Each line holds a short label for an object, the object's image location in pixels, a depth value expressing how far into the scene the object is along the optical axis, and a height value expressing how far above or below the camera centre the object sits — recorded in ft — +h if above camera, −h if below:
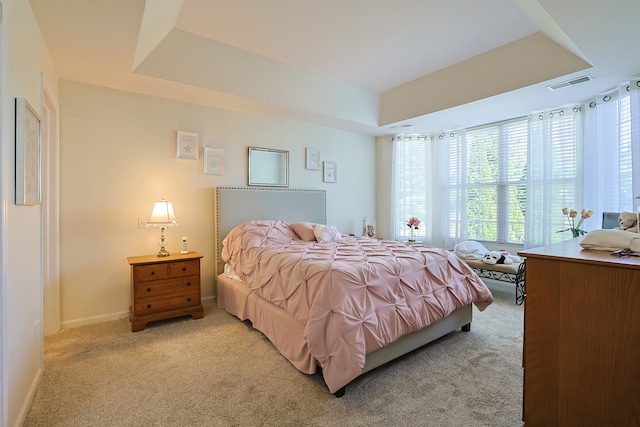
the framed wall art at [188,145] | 11.21 +2.54
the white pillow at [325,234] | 11.56 -0.97
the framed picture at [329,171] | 15.43 +2.06
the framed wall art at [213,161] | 11.79 +2.00
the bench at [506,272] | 11.56 -2.54
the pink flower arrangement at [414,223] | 16.02 -0.73
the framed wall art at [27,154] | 5.19 +1.09
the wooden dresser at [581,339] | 3.67 -1.77
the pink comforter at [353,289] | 5.91 -1.99
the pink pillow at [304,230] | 11.94 -0.85
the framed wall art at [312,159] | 14.69 +2.60
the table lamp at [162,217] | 9.91 -0.25
